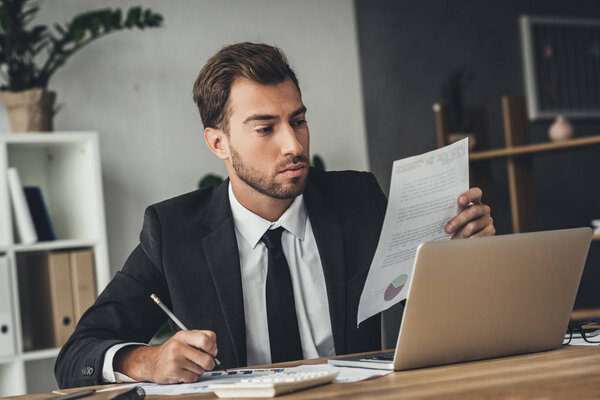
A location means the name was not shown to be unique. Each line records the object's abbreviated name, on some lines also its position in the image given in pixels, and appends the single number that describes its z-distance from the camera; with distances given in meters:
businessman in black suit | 1.71
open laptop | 1.16
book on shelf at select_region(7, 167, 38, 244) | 2.95
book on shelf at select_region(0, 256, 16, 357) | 2.88
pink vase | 4.13
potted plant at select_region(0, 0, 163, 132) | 3.03
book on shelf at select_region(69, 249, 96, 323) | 3.03
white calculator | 1.05
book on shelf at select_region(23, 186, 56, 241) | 3.04
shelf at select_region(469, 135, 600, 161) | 3.57
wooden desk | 0.97
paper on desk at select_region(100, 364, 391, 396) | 1.19
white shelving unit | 2.93
